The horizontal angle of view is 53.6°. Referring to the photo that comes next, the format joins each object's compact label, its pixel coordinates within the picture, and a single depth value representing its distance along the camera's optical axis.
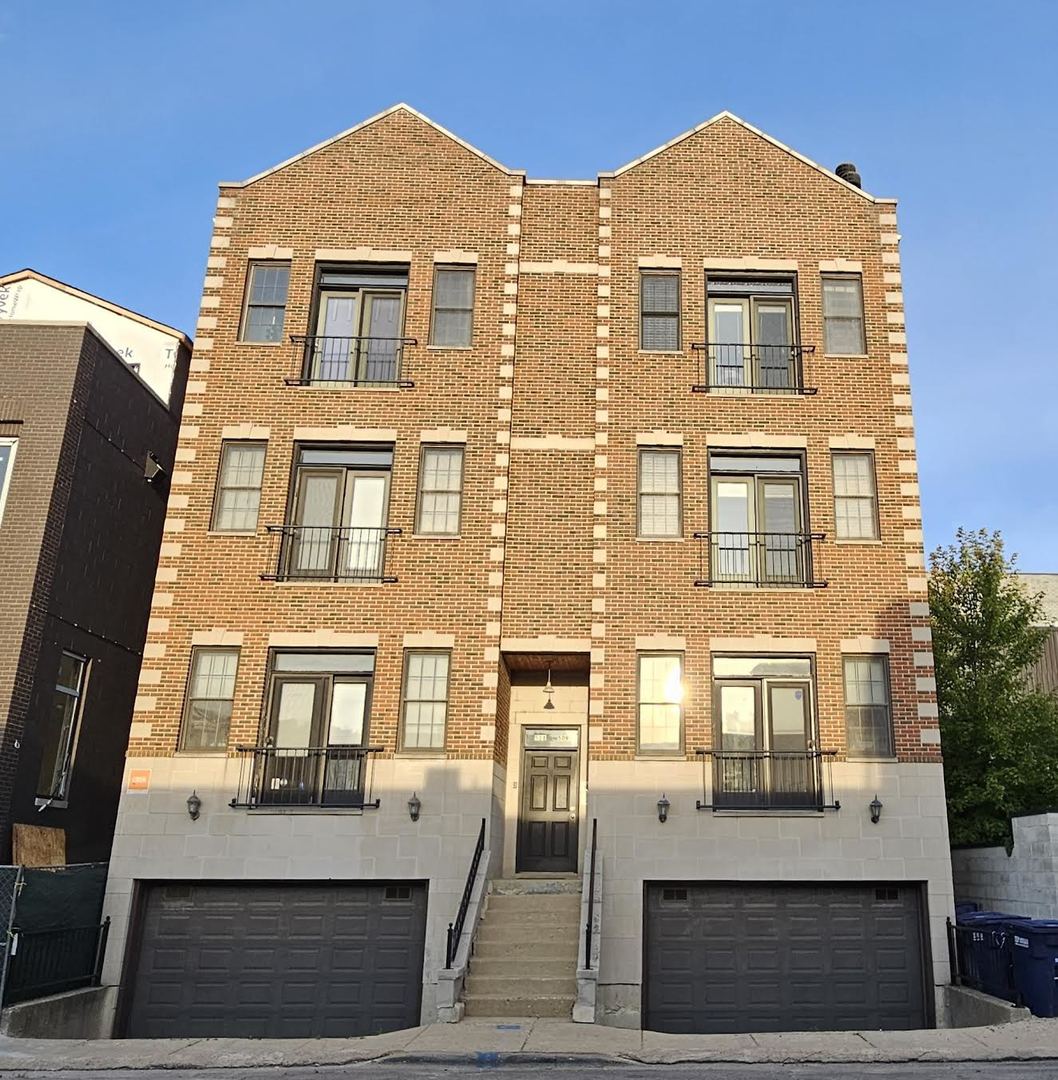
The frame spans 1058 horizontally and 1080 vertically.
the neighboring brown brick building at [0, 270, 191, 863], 15.09
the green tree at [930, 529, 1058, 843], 19.19
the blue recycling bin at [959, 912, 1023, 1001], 13.07
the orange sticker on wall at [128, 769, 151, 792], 15.41
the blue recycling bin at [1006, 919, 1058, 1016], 12.15
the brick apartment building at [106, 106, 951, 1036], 14.92
